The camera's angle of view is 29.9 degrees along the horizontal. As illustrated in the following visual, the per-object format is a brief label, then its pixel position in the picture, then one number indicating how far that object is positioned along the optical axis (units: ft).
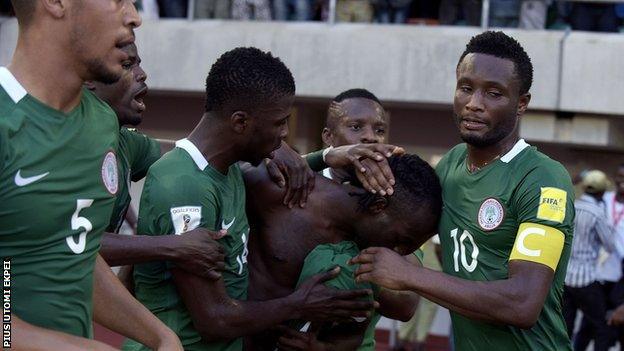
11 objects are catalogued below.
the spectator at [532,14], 52.03
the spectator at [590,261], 38.55
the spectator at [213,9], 58.13
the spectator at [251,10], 56.34
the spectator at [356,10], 55.42
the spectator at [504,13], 52.80
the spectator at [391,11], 54.49
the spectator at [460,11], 54.19
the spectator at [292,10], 56.24
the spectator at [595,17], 52.13
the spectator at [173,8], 58.90
